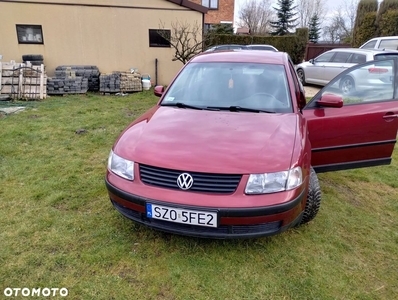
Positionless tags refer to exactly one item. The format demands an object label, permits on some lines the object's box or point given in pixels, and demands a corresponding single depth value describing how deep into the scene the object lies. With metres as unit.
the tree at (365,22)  17.25
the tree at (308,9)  43.34
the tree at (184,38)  10.23
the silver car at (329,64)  8.83
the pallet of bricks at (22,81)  8.29
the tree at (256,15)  36.28
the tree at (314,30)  33.91
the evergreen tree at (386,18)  15.75
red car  2.09
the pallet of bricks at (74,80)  9.12
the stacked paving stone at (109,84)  9.58
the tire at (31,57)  9.71
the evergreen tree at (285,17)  30.06
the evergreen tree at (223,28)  21.93
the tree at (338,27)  40.53
